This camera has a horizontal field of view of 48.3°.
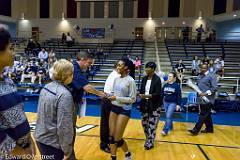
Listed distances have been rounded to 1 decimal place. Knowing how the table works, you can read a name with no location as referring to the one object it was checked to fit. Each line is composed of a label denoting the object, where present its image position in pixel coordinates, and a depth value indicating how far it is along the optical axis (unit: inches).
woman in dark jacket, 180.7
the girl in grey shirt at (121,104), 145.2
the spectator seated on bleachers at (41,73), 461.0
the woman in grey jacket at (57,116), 80.7
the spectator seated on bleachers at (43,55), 563.2
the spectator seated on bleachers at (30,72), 463.3
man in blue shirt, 131.1
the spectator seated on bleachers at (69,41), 724.5
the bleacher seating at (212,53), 528.6
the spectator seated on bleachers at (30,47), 652.8
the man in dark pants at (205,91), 232.7
